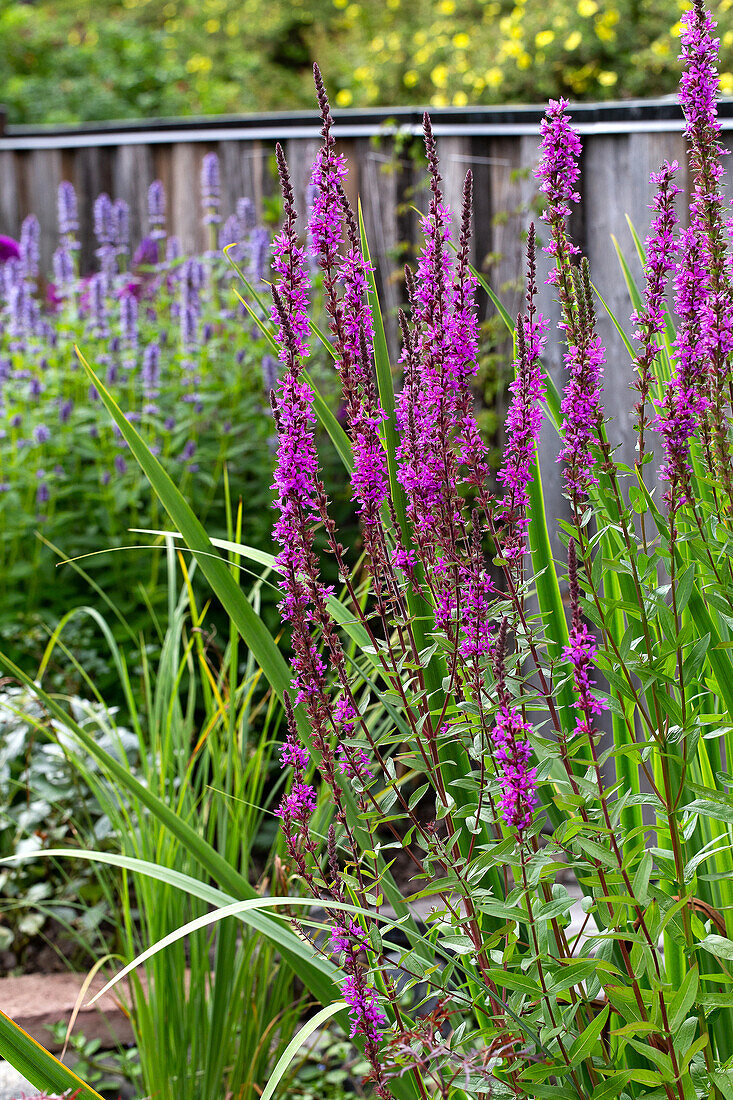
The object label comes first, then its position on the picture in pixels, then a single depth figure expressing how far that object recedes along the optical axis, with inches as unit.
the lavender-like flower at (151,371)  156.0
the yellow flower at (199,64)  564.7
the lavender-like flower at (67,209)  185.3
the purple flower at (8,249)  187.5
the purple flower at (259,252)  167.9
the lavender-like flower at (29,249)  181.9
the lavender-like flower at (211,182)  182.9
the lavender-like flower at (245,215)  178.4
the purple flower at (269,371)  156.7
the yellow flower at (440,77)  320.8
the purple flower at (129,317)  164.7
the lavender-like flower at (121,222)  187.6
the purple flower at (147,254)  198.2
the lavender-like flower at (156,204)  190.2
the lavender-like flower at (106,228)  185.5
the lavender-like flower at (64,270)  177.9
